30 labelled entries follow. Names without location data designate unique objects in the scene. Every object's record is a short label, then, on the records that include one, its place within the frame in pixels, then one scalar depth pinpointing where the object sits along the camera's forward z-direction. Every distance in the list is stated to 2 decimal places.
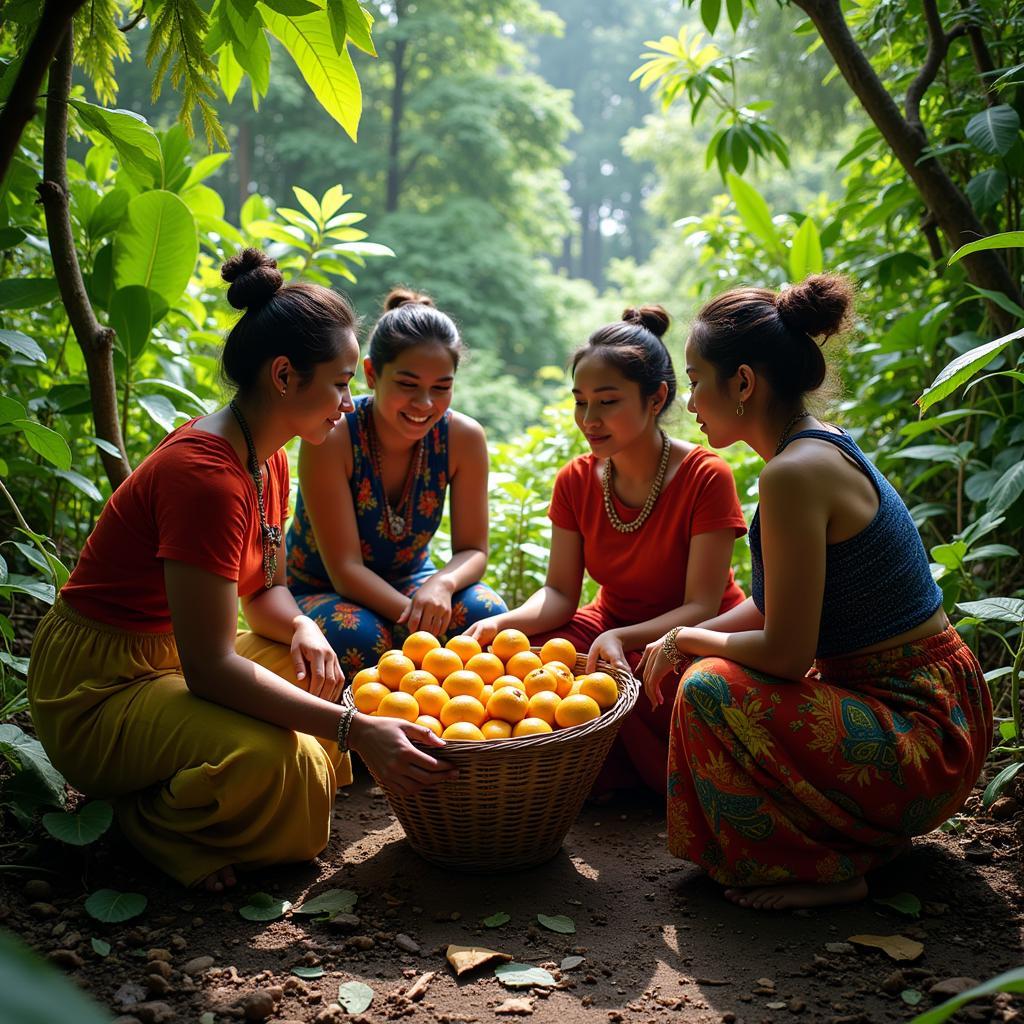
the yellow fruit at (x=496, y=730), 1.95
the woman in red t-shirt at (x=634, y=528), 2.50
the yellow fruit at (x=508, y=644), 2.31
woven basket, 1.87
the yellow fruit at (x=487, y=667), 2.19
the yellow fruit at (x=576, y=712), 1.99
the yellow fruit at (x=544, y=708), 2.03
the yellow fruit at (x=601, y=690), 2.10
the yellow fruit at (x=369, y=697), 2.02
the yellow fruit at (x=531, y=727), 1.94
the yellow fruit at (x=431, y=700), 2.02
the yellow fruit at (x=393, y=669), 2.12
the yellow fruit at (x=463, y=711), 1.99
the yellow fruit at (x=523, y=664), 2.22
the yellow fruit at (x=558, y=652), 2.33
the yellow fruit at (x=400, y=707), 1.96
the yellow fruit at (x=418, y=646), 2.26
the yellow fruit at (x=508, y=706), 2.00
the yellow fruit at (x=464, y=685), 2.06
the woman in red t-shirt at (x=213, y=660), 1.91
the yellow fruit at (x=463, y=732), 1.90
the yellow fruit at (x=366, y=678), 2.14
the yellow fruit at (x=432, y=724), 1.95
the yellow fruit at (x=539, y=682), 2.10
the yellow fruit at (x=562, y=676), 2.15
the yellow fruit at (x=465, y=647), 2.29
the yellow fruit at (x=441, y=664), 2.18
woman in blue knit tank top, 1.85
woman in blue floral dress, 2.62
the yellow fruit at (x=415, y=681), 2.08
